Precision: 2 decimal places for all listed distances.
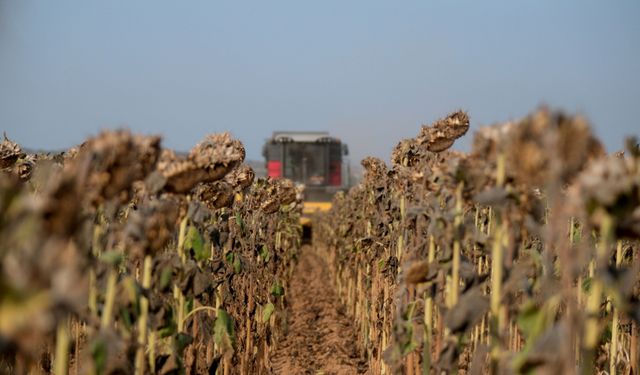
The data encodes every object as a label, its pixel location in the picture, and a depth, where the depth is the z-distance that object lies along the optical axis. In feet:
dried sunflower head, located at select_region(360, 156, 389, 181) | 53.88
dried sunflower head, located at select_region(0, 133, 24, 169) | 46.65
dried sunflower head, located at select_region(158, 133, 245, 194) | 24.49
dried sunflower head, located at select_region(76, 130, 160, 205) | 18.85
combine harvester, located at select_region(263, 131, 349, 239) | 195.52
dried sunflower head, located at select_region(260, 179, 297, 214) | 56.59
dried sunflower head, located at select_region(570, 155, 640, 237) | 17.11
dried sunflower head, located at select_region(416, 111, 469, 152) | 35.86
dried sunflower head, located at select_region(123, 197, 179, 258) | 21.85
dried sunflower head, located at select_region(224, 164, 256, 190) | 44.93
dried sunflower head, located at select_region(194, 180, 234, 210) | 38.09
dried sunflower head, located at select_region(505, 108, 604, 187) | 17.70
